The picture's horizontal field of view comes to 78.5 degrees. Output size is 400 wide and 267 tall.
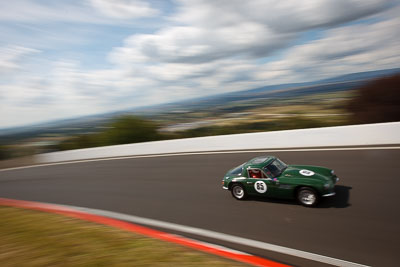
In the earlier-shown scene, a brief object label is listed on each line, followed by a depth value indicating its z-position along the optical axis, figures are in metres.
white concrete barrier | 10.05
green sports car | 5.78
